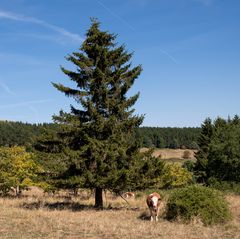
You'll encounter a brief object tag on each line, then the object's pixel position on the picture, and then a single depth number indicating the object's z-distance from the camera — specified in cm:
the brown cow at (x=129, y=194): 4244
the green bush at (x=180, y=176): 5719
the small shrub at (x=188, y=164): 7758
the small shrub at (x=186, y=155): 15488
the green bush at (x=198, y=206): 1819
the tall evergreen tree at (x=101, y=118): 2347
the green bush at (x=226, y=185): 3583
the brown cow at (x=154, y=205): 1989
